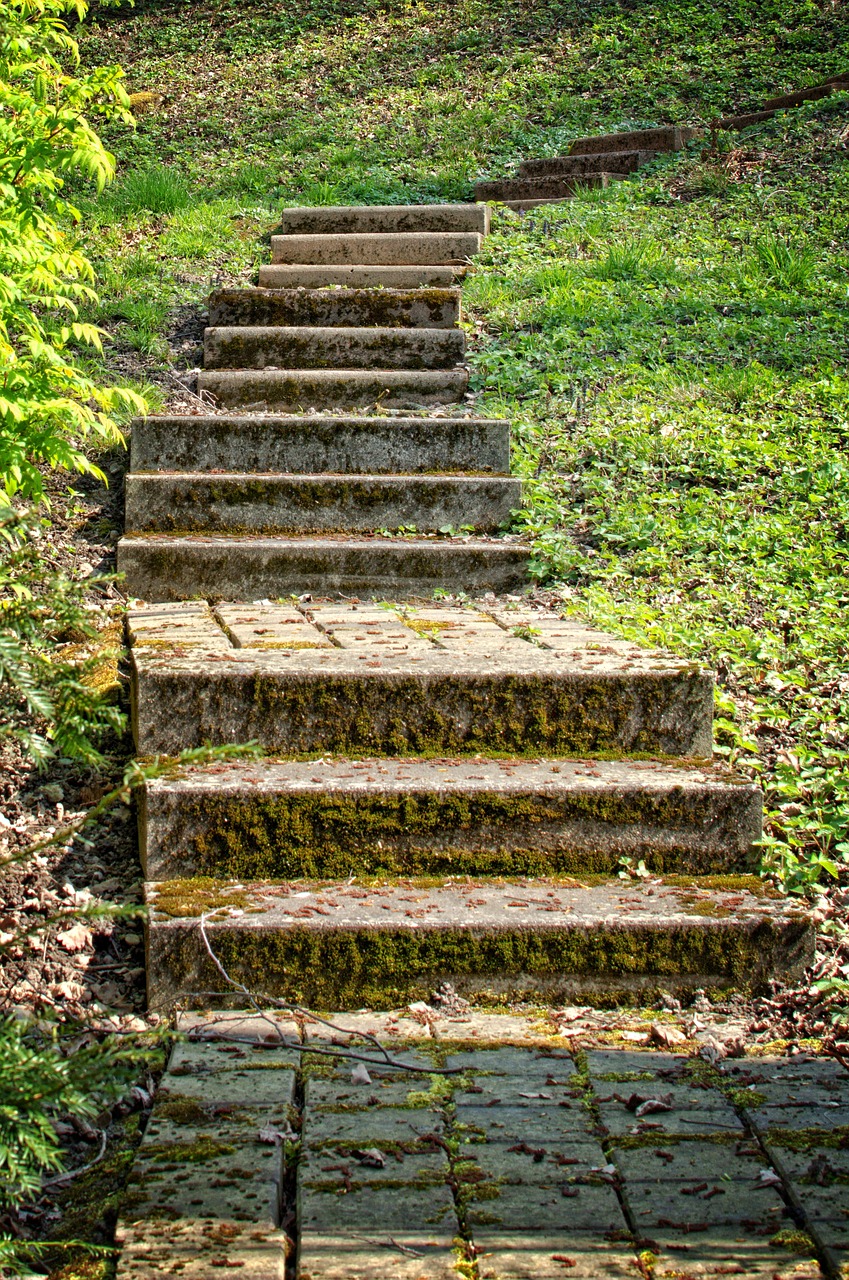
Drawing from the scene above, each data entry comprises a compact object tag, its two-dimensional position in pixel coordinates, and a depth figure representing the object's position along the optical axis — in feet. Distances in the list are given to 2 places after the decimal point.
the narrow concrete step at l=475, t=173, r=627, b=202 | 28.09
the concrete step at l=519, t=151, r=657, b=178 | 28.91
